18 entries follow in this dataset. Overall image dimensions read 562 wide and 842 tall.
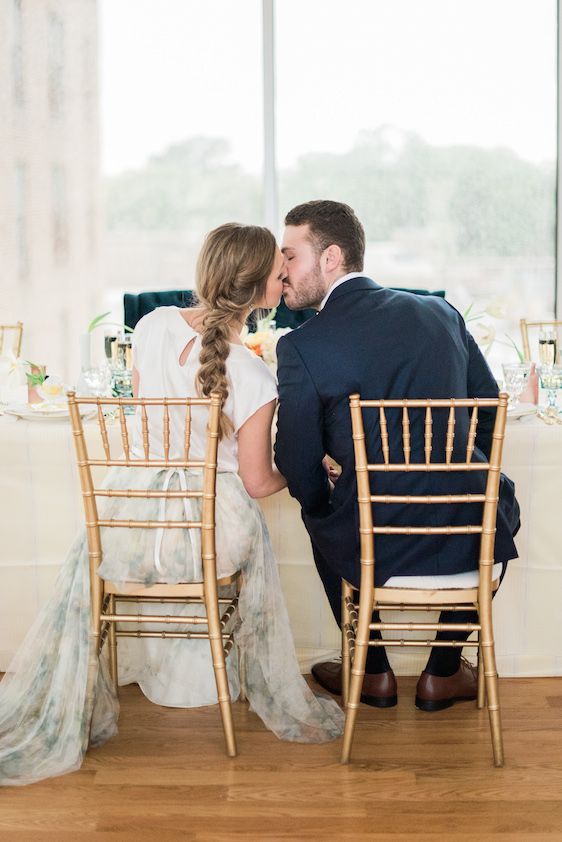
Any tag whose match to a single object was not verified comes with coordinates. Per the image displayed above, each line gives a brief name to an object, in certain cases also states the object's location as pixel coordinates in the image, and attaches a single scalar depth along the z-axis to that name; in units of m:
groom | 2.17
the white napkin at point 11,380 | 2.95
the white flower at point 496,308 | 3.01
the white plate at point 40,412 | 2.65
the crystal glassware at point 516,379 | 2.83
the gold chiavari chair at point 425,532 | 2.02
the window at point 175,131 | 5.07
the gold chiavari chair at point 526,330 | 3.62
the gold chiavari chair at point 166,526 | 2.07
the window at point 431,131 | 5.03
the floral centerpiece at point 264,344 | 2.90
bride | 2.23
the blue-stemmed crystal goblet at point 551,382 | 2.81
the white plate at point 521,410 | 2.64
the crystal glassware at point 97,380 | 2.93
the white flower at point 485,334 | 2.99
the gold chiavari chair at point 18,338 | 3.76
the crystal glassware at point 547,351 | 3.01
